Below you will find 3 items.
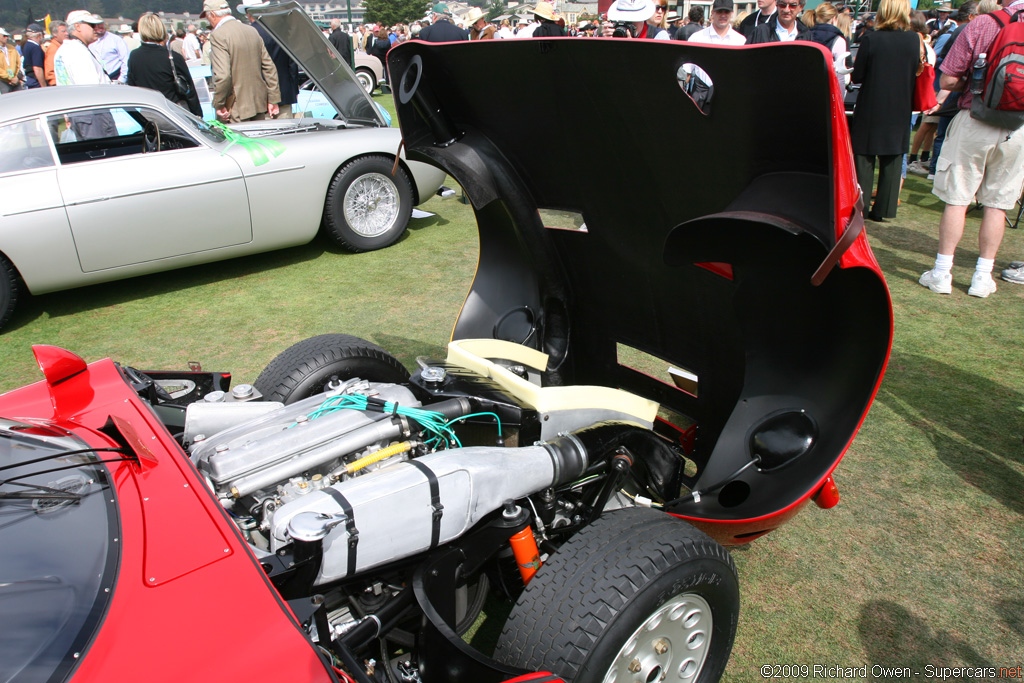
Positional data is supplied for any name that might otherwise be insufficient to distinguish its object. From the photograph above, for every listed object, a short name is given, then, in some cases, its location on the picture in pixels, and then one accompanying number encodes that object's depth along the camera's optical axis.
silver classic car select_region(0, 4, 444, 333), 4.97
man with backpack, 4.89
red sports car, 1.53
